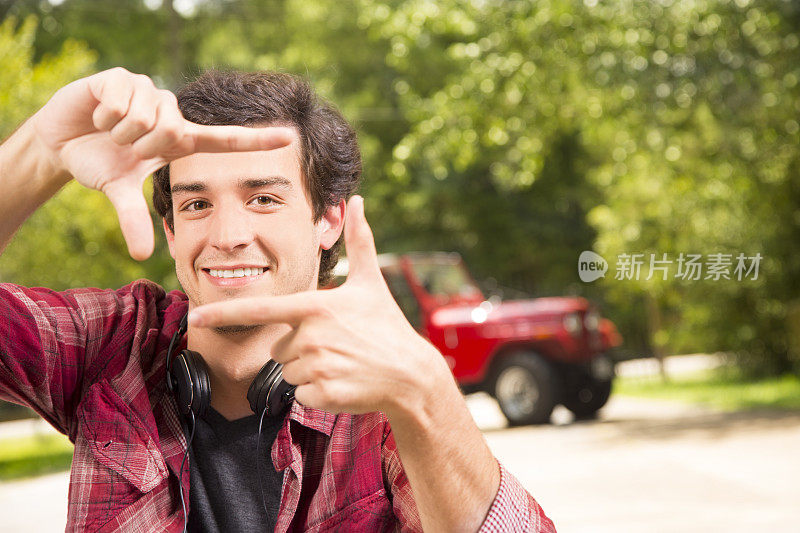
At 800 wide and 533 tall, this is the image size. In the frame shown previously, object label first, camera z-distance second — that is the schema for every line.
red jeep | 10.84
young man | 1.34
